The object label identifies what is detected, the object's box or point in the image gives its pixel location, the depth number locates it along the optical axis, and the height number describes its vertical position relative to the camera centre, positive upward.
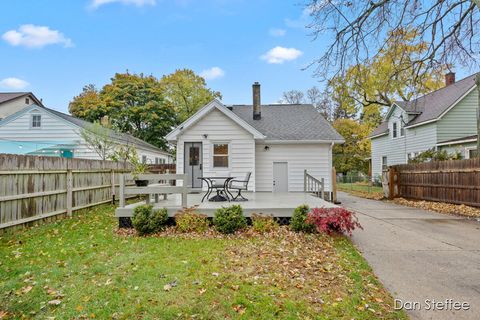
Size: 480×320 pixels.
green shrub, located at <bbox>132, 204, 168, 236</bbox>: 6.88 -1.15
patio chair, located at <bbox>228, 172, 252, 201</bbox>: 8.77 -0.86
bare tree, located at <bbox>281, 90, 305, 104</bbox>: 39.91 +10.15
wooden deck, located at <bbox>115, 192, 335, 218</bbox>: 7.43 -0.95
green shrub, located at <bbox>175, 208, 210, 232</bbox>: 7.08 -1.24
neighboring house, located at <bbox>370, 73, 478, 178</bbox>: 17.75 +3.01
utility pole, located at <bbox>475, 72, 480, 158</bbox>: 11.70 +1.50
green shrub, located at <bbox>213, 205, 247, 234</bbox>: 6.88 -1.16
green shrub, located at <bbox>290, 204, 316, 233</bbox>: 6.90 -1.22
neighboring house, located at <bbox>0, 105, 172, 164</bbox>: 17.27 +2.38
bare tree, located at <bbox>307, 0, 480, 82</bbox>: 7.29 +3.88
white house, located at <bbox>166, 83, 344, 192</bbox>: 13.04 +1.14
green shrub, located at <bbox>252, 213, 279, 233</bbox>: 7.02 -1.30
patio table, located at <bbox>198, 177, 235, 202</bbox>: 9.18 -0.84
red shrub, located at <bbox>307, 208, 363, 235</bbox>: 6.68 -1.15
